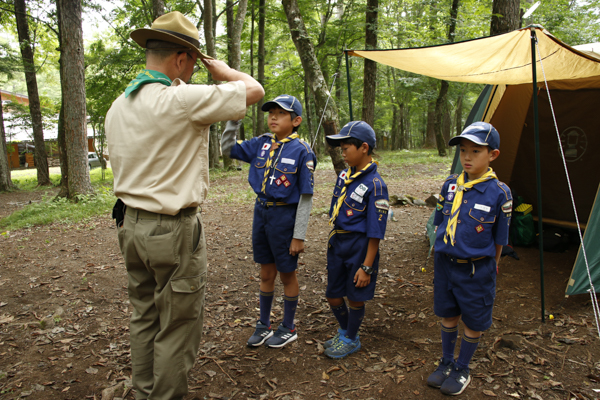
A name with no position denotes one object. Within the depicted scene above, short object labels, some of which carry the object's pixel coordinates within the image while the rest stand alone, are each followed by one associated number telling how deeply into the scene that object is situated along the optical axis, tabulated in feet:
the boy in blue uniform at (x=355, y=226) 9.27
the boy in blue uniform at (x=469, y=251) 8.48
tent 12.49
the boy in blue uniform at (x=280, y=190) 9.92
